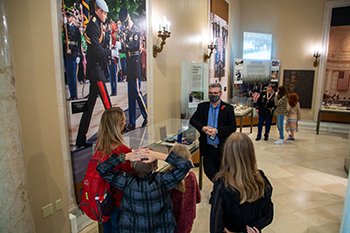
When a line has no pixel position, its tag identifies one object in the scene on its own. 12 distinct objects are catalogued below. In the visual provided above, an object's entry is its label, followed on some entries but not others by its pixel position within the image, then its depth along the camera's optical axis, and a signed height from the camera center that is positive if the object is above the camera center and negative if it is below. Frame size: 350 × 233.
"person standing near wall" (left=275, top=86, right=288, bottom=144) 7.11 -0.73
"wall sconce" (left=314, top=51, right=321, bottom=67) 9.91 +0.90
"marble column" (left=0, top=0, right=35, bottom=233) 1.92 -0.64
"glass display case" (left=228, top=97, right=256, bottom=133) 7.61 -0.99
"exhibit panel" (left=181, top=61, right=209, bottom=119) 5.39 -0.21
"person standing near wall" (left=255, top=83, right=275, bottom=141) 7.26 -0.94
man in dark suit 3.37 -0.71
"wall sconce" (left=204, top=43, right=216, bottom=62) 7.31 +0.83
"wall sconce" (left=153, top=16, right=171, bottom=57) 4.60 +0.87
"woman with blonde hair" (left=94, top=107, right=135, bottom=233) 1.96 -0.51
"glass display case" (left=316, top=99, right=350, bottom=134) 8.20 -1.01
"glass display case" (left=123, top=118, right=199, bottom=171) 2.73 -0.76
